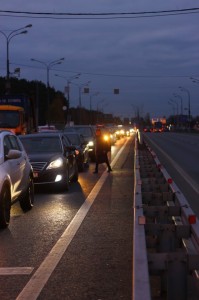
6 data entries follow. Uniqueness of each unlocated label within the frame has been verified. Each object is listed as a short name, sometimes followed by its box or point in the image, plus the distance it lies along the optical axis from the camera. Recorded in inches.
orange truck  1294.3
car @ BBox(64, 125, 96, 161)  1200.8
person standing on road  889.9
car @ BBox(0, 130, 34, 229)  414.3
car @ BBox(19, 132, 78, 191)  622.2
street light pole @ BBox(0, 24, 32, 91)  1809.8
